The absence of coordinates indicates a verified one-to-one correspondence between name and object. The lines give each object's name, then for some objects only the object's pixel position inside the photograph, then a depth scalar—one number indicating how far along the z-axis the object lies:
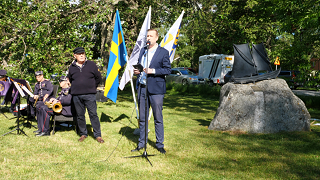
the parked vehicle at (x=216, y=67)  24.52
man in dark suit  4.96
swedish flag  6.64
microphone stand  4.66
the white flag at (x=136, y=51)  6.52
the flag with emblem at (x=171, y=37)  7.42
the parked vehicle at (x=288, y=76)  22.37
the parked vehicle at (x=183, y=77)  23.64
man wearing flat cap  5.85
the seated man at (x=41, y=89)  7.14
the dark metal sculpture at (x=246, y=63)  8.11
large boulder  6.75
